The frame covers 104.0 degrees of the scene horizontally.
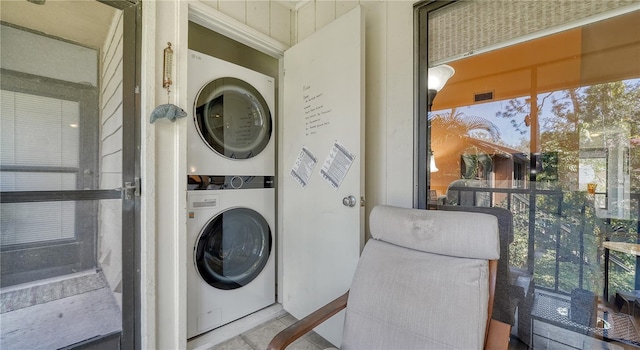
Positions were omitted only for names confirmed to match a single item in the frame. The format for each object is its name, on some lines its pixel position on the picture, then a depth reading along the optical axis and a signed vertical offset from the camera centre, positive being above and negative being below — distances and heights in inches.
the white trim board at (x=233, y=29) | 61.3 +38.8
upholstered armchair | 35.0 -17.6
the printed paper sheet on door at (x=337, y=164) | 57.6 +2.2
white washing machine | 64.2 -22.6
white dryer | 63.8 +15.4
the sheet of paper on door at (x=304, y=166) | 66.8 +2.0
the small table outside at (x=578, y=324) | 37.2 -23.5
